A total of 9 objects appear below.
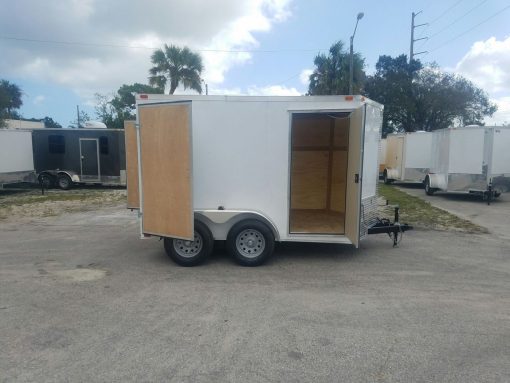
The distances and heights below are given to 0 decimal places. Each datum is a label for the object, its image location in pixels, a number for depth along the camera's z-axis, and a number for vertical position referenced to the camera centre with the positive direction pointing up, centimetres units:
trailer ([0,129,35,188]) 1484 -38
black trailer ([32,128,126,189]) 1645 -36
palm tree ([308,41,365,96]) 2434 +492
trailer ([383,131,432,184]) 1773 -27
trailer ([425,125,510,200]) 1315 -32
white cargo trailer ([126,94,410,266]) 580 -40
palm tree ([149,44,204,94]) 2572 +535
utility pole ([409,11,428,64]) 3303 +932
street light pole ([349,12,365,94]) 1695 +520
